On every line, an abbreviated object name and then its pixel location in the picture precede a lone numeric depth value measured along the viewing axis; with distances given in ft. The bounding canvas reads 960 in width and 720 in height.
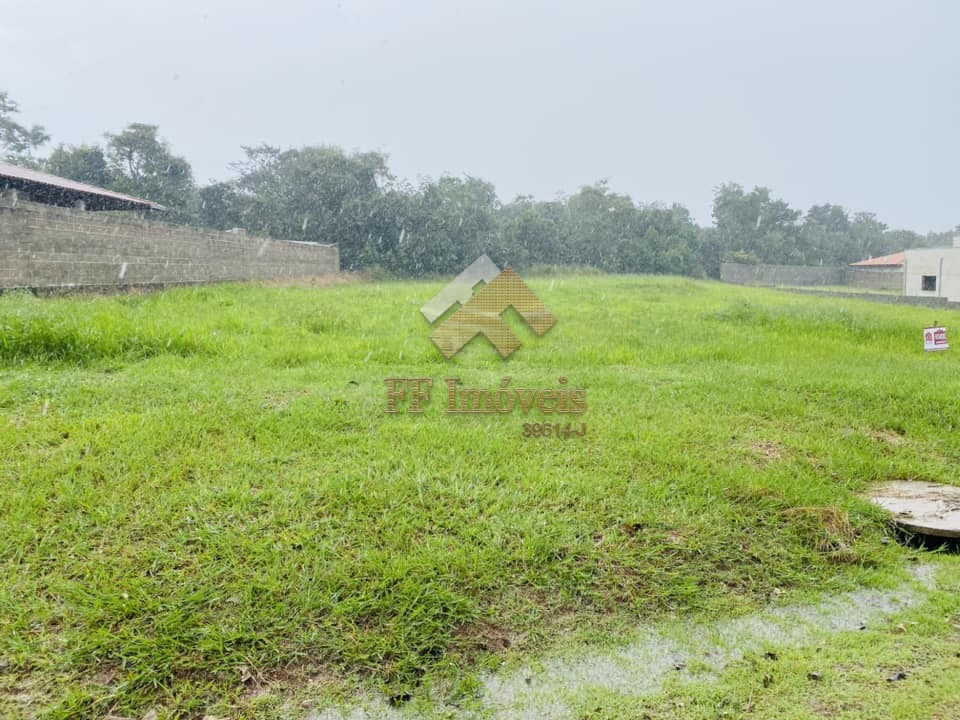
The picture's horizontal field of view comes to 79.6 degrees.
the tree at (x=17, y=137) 64.95
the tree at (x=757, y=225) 101.81
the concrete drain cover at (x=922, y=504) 7.97
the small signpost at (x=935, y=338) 16.39
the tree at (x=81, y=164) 53.78
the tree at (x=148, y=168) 54.60
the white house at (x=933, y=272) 60.34
